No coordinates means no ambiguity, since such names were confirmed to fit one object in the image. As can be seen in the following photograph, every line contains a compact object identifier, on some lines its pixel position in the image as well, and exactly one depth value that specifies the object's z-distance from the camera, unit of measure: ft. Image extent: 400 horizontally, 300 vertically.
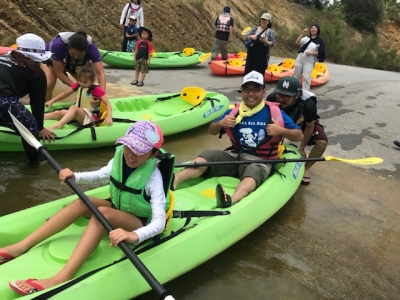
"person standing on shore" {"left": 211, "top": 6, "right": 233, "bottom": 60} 33.71
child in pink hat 7.89
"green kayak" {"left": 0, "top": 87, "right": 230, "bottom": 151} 15.24
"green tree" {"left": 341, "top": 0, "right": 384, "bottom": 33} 85.51
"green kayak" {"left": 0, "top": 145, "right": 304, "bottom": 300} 7.70
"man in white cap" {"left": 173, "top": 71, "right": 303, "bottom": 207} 12.34
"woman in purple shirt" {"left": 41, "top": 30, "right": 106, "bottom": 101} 17.26
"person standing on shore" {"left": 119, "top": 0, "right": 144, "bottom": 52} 32.35
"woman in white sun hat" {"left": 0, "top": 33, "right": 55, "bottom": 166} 12.24
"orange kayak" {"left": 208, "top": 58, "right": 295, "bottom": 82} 32.55
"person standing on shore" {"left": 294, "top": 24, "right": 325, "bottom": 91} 23.49
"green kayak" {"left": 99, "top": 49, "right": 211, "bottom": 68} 32.78
